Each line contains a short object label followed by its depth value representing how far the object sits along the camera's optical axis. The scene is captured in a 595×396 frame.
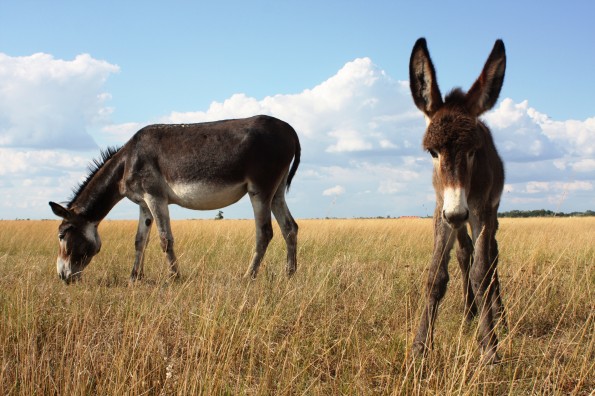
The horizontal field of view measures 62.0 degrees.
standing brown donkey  4.08
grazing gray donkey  8.87
